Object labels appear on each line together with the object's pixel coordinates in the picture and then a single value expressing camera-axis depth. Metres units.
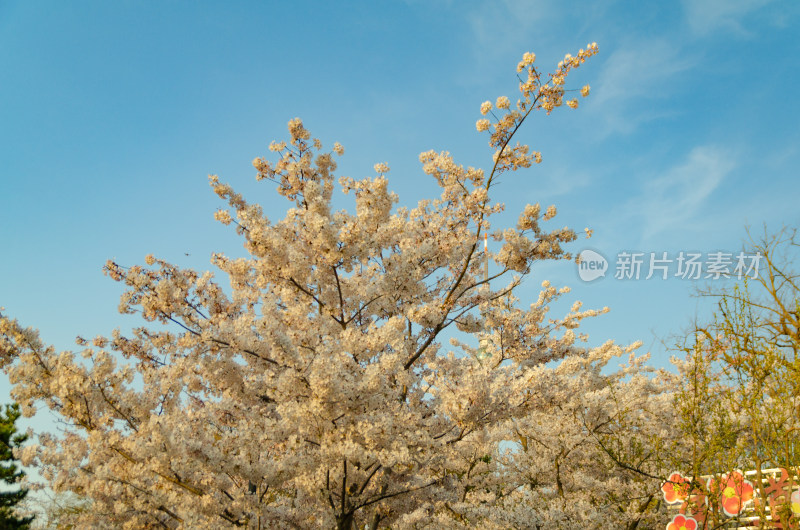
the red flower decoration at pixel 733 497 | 9.27
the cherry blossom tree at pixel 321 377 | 6.17
